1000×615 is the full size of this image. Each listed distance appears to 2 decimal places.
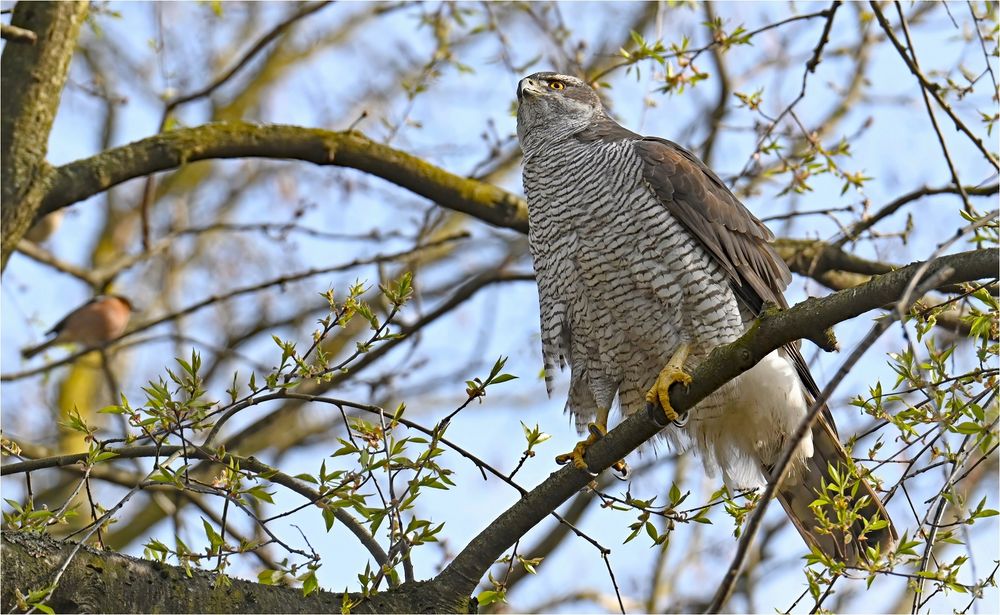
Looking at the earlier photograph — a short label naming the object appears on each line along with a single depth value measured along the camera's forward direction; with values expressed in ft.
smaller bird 58.85
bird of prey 30.22
